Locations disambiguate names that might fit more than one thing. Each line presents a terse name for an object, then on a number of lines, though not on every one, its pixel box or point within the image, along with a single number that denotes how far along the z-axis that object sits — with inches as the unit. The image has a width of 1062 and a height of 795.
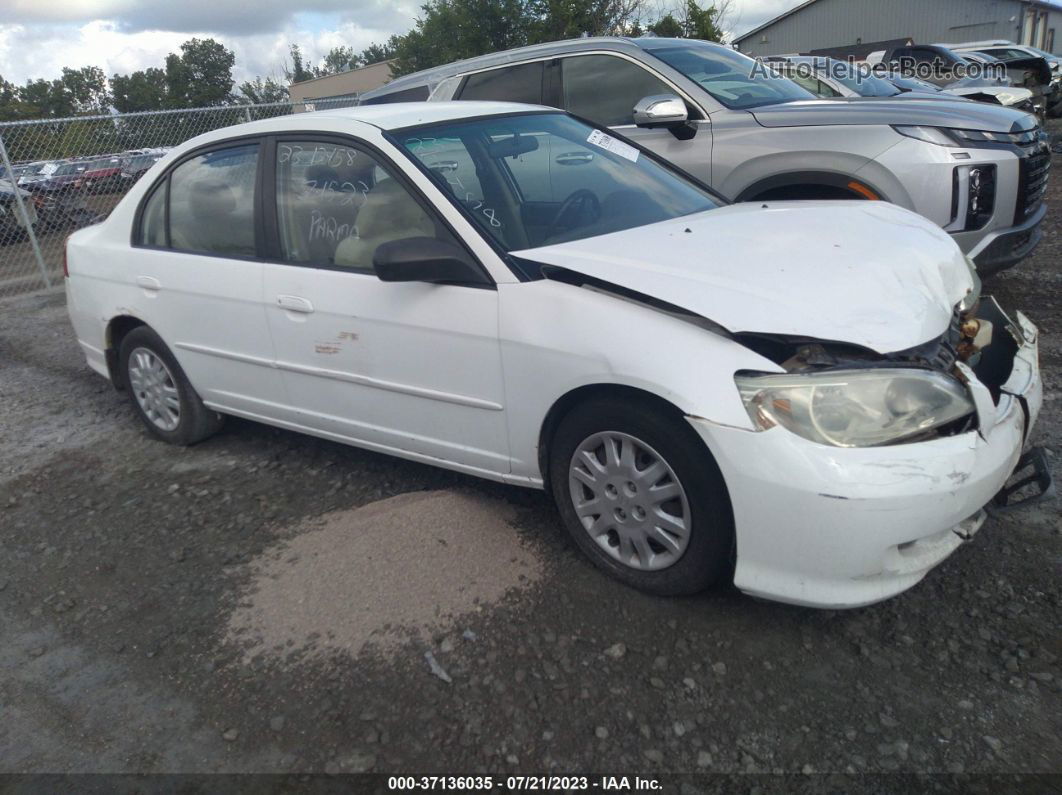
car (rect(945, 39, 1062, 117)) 889.8
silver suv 199.8
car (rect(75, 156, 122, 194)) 415.5
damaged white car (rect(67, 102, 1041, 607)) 101.4
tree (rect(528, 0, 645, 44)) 1038.4
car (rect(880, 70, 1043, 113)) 550.9
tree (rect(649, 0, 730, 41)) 991.7
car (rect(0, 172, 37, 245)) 396.8
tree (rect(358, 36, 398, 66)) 3668.8
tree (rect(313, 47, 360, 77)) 3926.2
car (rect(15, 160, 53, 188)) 398.4
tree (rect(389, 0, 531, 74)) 1254.9
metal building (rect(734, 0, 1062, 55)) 1632.6
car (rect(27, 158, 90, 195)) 408.5
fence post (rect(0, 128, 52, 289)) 378.5
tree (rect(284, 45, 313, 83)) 3467.5
